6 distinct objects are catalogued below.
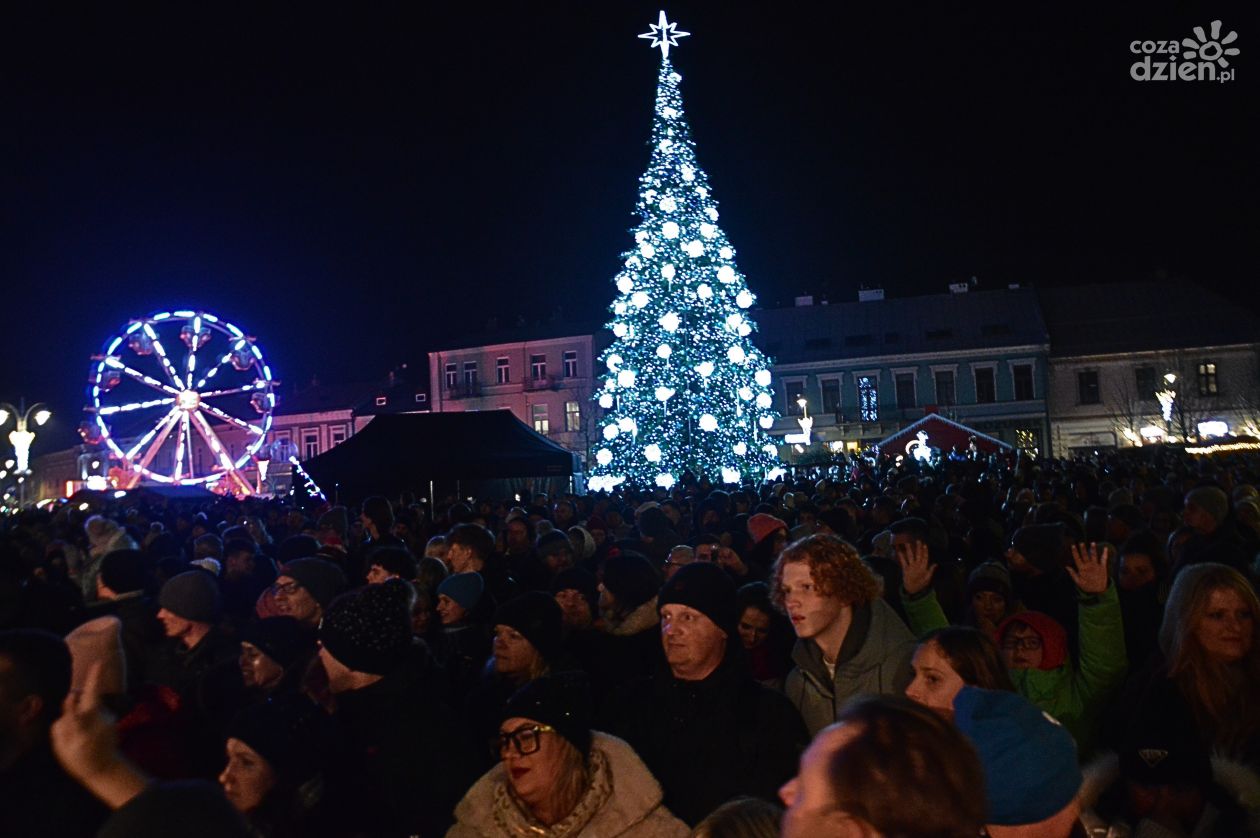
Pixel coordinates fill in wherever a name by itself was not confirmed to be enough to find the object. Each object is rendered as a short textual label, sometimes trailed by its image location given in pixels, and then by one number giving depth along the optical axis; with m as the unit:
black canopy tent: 18.55
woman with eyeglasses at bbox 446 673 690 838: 3.29
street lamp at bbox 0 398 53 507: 30.81
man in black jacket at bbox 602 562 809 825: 3.76
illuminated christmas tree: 27.66
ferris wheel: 32.25
